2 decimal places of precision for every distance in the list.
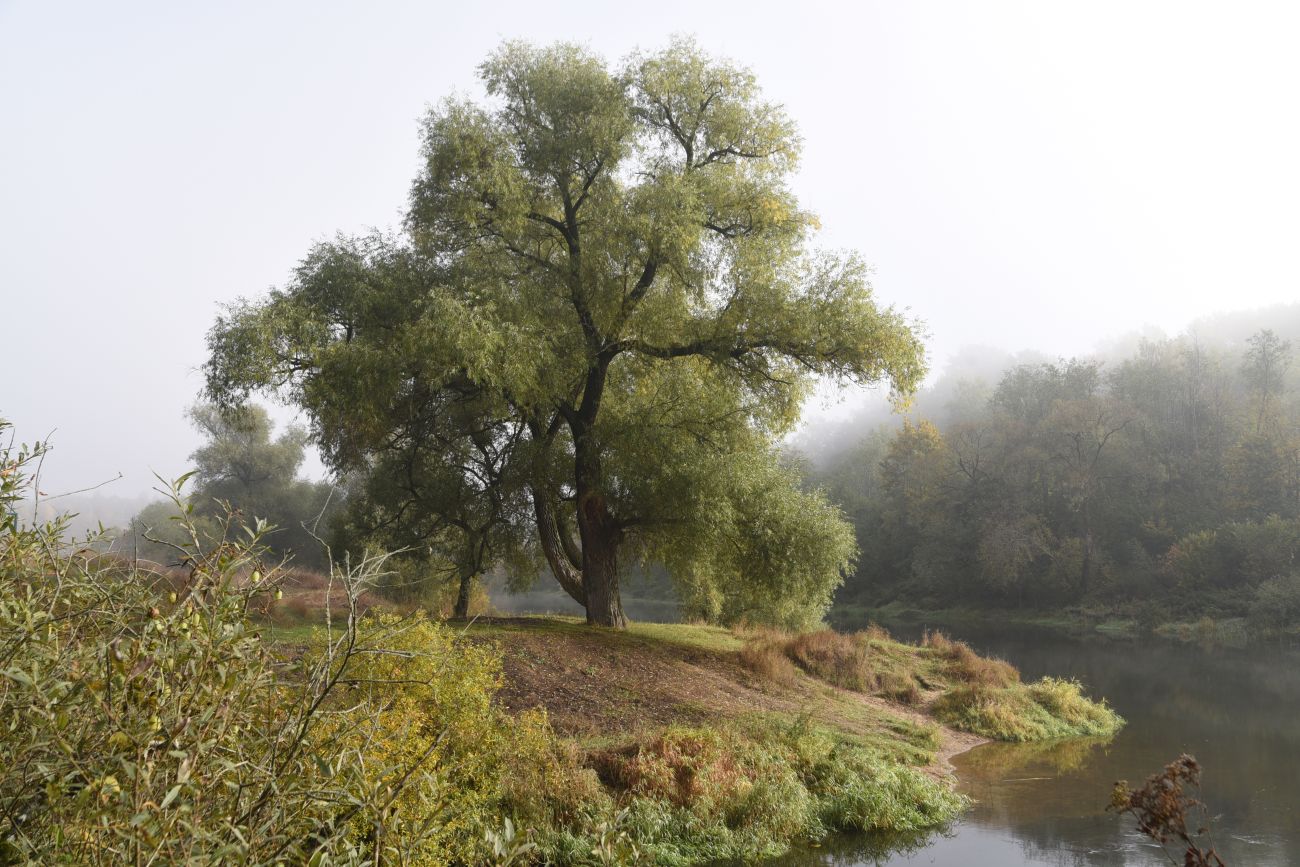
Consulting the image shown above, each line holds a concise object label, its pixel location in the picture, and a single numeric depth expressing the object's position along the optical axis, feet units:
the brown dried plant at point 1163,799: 21.70
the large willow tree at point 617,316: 59.67
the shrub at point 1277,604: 128.88
